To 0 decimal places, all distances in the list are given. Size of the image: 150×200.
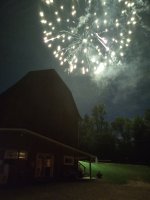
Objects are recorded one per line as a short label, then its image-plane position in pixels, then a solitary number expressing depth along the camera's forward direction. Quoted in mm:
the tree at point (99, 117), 38323
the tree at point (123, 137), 31395
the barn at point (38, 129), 10963
